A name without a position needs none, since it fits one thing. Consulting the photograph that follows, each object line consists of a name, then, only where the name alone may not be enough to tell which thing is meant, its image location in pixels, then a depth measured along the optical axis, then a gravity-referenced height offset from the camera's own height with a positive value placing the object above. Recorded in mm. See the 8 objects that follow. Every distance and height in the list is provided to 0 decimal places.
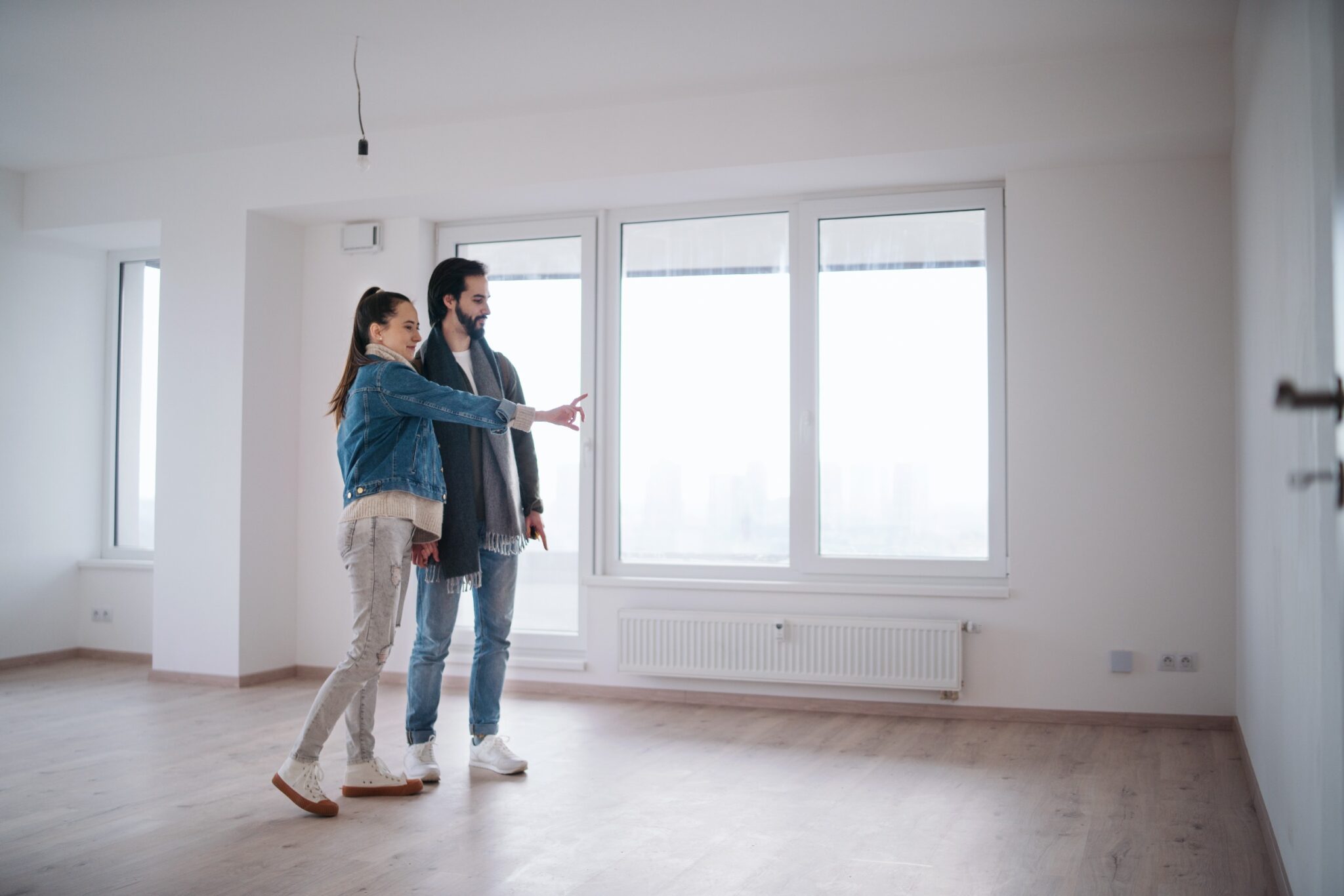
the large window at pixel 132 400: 6316 +439
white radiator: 4496 -736
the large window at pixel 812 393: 4711 +386
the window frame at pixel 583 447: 5176 +146
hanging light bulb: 4281 +1288
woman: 3000 -22
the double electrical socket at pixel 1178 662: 4219 -709
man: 3395 -190
